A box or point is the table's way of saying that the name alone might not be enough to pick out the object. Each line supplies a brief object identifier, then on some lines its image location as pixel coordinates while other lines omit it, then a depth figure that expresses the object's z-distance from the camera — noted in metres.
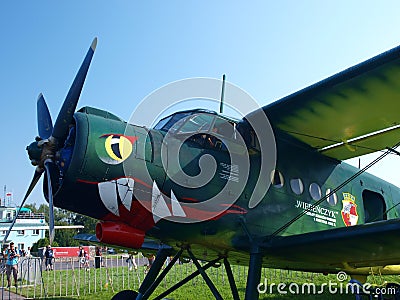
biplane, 5.28
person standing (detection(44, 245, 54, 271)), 18.75
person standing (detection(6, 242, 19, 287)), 14.12
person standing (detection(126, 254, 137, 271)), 16.92
